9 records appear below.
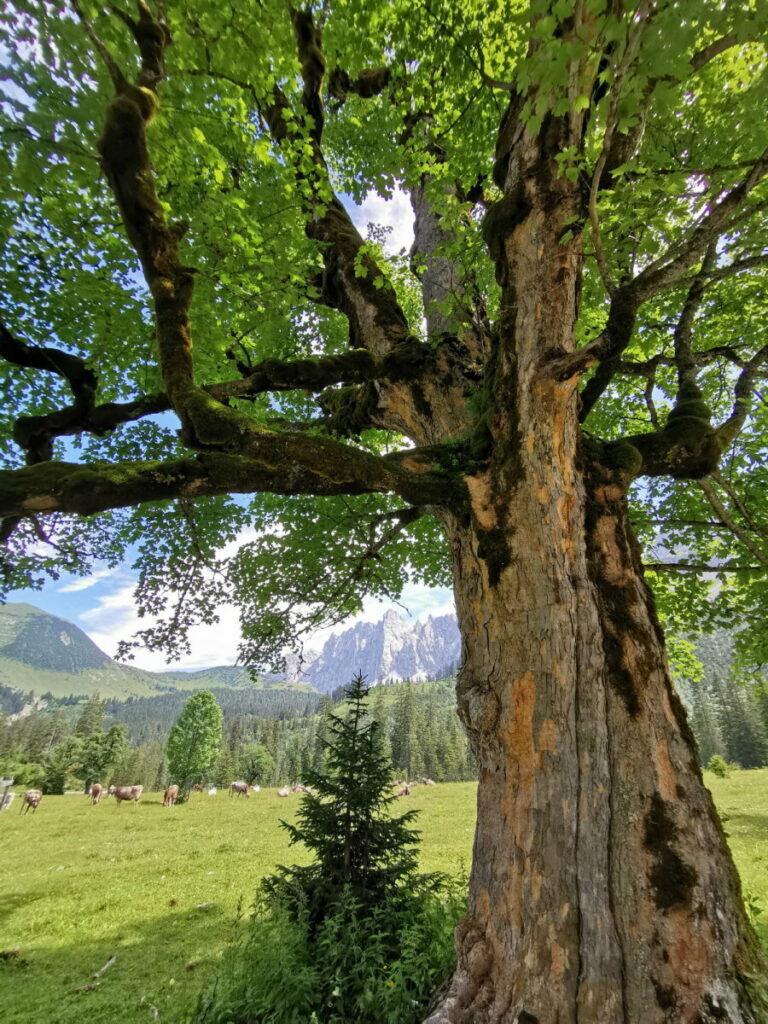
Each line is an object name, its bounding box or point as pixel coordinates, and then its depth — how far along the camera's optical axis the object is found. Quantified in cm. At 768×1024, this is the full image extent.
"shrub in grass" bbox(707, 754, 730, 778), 3309
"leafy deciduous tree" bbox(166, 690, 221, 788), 4394
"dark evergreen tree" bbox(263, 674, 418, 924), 618
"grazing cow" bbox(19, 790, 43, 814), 2770
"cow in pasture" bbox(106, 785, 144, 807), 3098
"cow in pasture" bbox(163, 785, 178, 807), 3189
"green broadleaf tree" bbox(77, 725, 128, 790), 5053
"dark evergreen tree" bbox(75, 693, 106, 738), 7806
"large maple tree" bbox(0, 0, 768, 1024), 293
